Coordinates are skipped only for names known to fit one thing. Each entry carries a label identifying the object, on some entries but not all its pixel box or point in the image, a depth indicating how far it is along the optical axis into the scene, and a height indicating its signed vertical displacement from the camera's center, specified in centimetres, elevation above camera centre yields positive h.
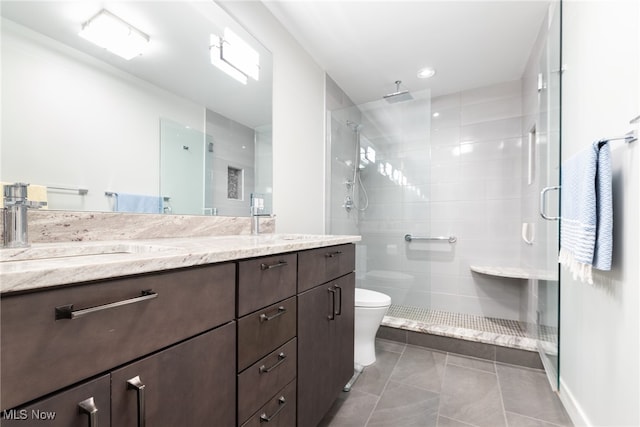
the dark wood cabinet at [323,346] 118 -62
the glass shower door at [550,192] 153 +13
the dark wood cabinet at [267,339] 87 -43
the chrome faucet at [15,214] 77 -1
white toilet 194 -76
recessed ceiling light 257 +131
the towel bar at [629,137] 94 +27
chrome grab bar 282 -24
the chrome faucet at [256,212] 176 +1
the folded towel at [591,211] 102 +2
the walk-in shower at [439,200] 274 +15
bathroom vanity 46 -27
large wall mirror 90 +43
